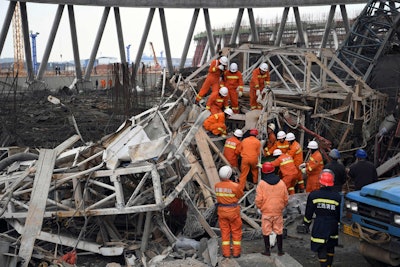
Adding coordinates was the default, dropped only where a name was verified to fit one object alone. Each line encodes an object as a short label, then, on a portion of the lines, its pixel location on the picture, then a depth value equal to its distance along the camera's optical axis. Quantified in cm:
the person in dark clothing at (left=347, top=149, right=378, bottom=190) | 862
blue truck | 612
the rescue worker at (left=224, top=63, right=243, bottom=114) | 1242
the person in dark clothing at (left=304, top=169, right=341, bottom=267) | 676
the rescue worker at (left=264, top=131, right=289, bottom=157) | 1051
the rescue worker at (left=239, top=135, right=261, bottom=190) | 979
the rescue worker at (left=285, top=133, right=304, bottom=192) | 1040
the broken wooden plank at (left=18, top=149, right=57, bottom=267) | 724
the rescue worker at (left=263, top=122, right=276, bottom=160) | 1084
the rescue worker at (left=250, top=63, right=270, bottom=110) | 1265
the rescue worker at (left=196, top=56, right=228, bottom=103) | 1219
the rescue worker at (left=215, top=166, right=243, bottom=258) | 724
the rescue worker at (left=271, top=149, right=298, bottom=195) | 970
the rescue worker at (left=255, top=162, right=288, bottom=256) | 724
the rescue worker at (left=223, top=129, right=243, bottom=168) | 1025
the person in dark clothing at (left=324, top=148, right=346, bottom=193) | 882
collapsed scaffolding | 742
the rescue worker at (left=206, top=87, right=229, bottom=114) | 1181
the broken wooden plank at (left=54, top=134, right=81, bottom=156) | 802
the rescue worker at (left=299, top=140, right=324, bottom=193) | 989
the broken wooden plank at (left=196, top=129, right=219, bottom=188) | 974
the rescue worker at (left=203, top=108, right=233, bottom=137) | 1097
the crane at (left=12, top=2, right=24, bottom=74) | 6620
